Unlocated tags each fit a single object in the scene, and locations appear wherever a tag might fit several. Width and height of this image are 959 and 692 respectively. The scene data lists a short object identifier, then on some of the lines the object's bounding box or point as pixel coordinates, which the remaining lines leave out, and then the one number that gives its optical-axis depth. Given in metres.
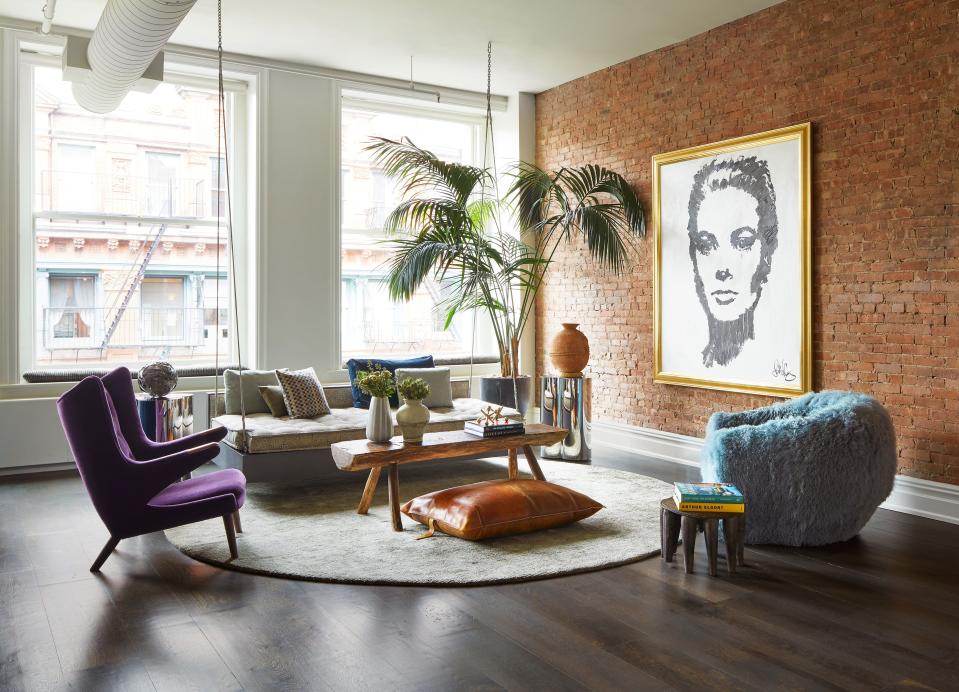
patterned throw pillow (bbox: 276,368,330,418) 5.87
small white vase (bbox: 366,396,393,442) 4.76
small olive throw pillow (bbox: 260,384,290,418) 5.91
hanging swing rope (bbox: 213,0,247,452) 5.25
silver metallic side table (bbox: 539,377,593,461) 6.52
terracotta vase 6.74
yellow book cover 3.73
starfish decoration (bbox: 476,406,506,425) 5.05
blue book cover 3.75
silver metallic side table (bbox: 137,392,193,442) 5.18
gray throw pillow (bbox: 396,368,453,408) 6.56
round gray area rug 3.81
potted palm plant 6.86
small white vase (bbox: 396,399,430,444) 4.75
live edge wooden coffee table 4.50
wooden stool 3.76
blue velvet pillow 6.47
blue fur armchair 4.11
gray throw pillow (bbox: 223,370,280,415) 6.02
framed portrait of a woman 5.64
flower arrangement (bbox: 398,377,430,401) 4.80
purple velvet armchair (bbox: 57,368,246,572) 3.75
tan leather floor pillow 4.25
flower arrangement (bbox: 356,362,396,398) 4.77
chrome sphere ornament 5.22
